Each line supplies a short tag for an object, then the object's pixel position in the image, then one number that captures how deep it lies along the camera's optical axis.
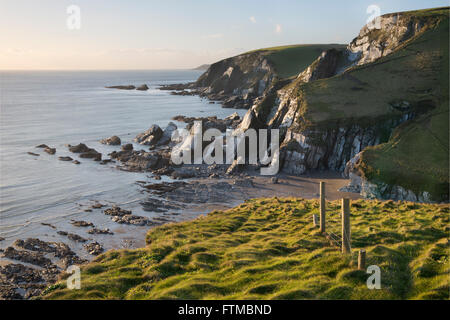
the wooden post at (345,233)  19.05
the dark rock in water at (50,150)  74.78
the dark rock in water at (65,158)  69.81
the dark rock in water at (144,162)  64.56
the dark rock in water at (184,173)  59.54
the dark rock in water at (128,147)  76.38
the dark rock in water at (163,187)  52.47
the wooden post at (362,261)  17.02
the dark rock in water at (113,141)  83.19
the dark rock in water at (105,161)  68.12
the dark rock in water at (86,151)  71.25
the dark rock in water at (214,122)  90.38
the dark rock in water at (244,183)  54.97
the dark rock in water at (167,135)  83.11
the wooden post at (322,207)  23.20
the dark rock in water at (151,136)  82.68
